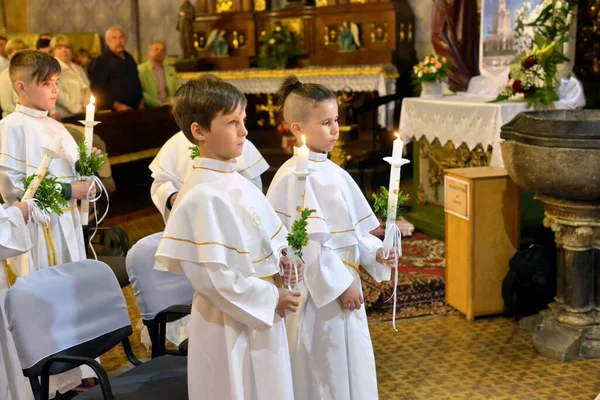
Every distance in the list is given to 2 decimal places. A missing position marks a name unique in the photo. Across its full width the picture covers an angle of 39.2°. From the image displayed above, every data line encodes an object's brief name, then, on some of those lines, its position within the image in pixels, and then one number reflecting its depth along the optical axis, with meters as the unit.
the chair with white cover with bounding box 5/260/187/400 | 2.83
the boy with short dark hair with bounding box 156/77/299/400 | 2.53
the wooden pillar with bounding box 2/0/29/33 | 14.80
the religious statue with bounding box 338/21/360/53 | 10.28
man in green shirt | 9.99
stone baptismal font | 4.33
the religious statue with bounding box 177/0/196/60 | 11.80
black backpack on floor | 5.07
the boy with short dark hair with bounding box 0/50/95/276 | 3.96
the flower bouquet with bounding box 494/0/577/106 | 5.95
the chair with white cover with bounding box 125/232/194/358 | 3.38
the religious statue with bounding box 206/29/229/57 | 11.38
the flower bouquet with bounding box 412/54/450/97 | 7.18
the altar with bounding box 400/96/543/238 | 6.10
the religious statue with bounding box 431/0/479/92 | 8.11
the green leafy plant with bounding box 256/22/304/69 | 10.72
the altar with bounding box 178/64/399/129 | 9.67
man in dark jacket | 9.25
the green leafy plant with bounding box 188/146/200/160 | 3.74
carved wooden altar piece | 10.23
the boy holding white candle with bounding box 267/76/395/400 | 3.05
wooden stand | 5.16
